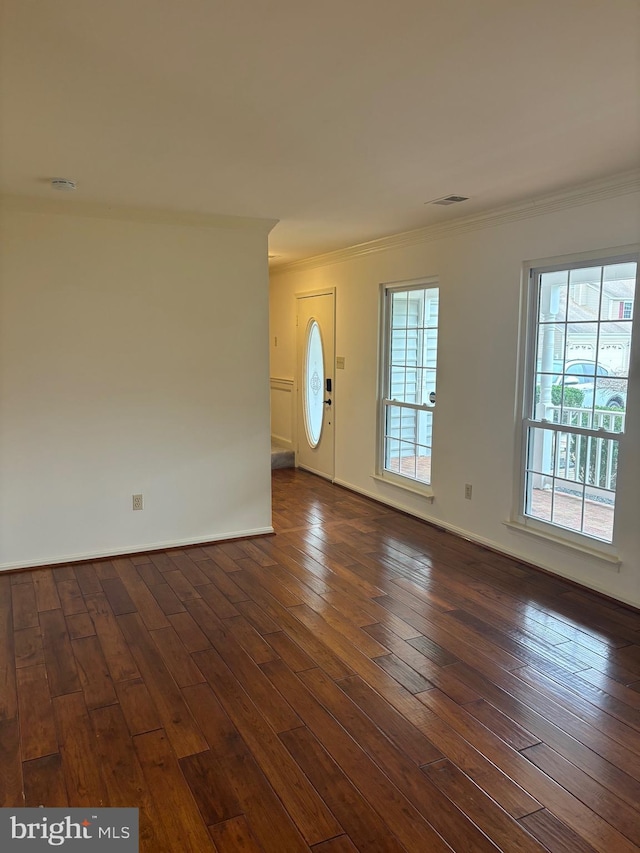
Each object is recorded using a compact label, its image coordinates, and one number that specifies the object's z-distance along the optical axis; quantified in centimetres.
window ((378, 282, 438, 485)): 507
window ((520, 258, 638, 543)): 352
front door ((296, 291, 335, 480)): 651
